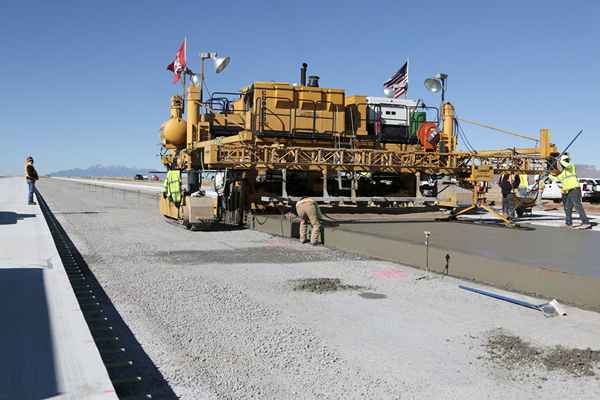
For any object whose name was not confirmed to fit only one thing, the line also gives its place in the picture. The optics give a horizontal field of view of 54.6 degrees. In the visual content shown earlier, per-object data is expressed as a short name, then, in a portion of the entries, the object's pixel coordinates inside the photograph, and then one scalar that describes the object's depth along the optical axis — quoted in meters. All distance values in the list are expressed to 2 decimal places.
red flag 20.74
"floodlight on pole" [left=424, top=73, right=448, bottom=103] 16.38
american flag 20.11
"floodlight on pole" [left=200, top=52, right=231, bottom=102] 18.27
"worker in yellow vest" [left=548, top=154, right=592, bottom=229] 14.09
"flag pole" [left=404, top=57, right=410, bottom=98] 20.00
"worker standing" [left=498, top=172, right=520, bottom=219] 18.88
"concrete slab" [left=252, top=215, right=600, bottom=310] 6.93
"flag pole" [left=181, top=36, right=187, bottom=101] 20.27
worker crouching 12.48
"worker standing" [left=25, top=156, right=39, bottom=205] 22.67
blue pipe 6.59
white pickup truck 33.53
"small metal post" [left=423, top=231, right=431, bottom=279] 9.20
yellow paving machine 13.88
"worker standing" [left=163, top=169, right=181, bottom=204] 16.91
